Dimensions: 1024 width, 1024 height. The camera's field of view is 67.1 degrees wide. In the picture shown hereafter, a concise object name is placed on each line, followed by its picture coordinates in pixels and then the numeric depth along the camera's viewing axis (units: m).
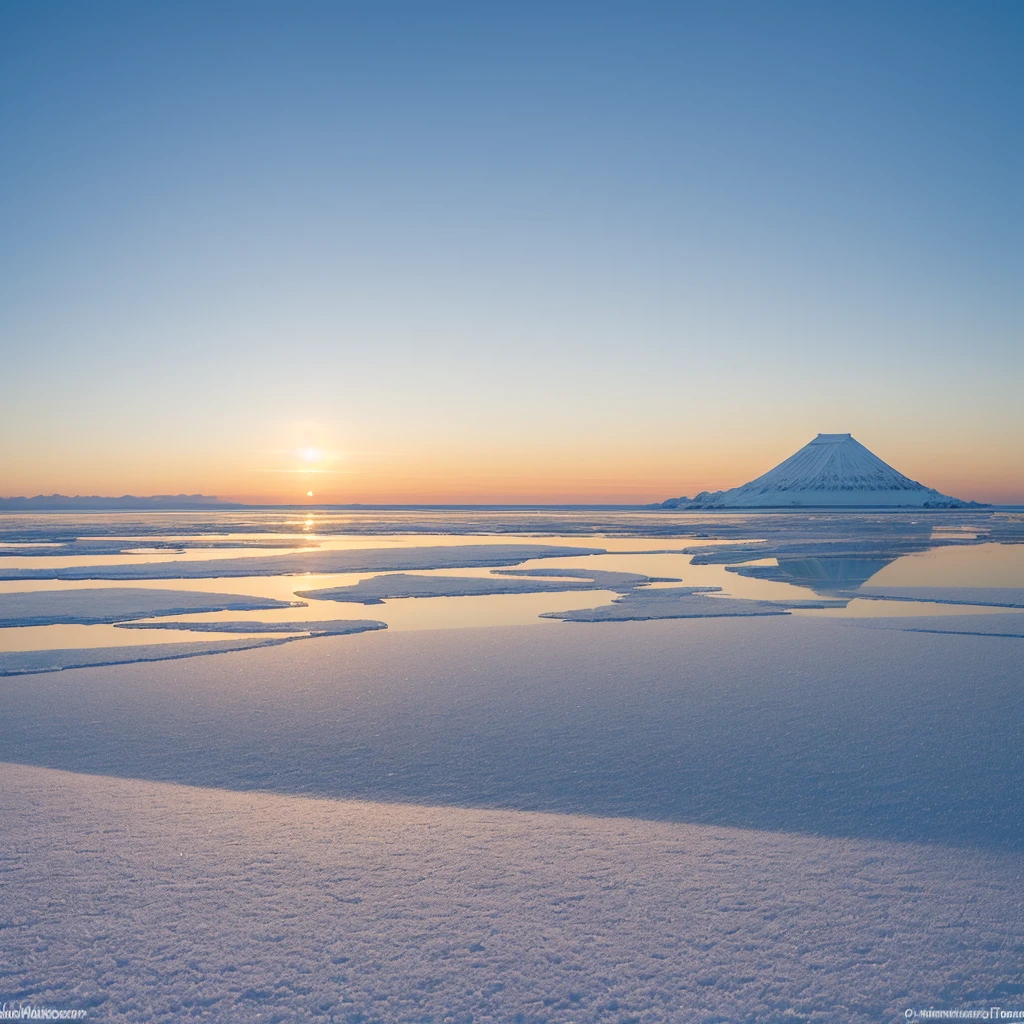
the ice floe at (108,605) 9.60
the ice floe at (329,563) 15.17
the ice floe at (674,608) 9.44
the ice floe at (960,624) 8.15
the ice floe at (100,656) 6.61
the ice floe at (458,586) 11.88
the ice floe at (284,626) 8.54
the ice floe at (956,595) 10.63
